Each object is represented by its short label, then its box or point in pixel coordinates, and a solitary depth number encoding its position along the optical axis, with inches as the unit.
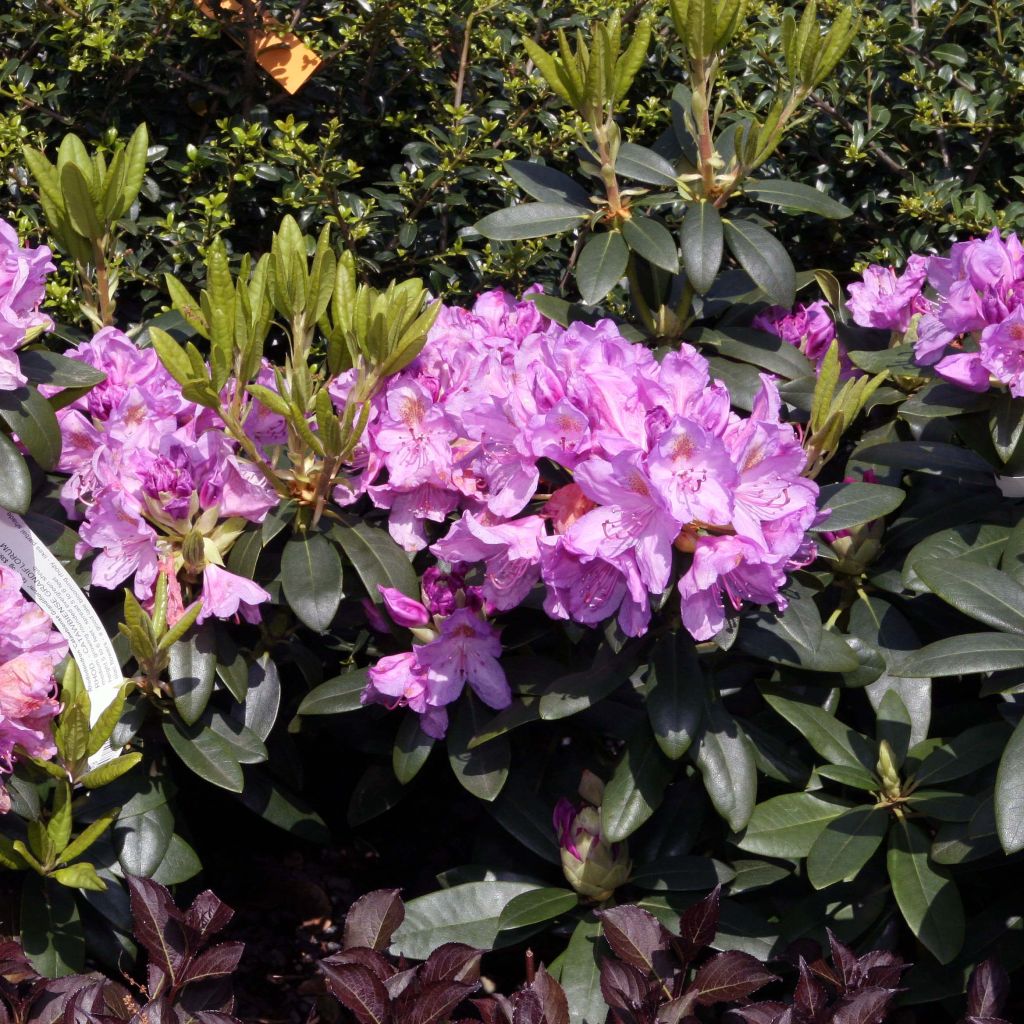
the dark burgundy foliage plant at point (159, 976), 60.8
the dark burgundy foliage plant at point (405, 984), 56.9
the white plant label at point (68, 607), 68.1
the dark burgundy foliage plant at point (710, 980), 57.4
